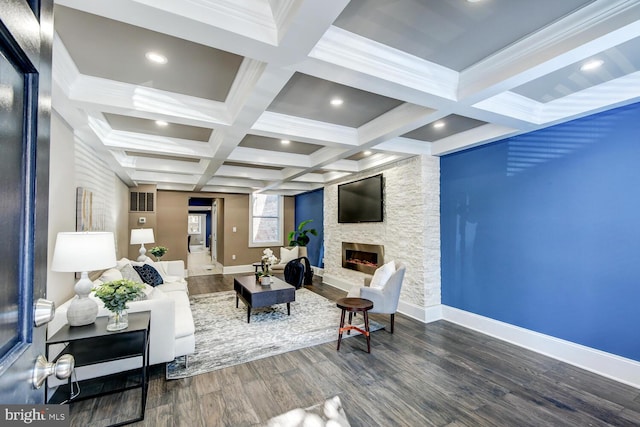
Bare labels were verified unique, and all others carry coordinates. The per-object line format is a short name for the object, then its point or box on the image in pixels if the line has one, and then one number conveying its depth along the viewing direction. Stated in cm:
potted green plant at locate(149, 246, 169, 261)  628
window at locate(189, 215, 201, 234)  1527
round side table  338
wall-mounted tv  533
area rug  313
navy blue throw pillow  420
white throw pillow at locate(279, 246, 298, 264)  762
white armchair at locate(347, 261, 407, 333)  373
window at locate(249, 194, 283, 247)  891
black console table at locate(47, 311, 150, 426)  217
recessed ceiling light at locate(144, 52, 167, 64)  214
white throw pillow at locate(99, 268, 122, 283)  347
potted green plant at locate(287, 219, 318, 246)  775
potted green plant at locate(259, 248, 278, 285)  450
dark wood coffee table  409
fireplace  546
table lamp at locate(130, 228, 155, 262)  562
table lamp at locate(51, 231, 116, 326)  217
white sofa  260
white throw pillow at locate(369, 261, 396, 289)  393
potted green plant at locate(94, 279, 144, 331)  228
